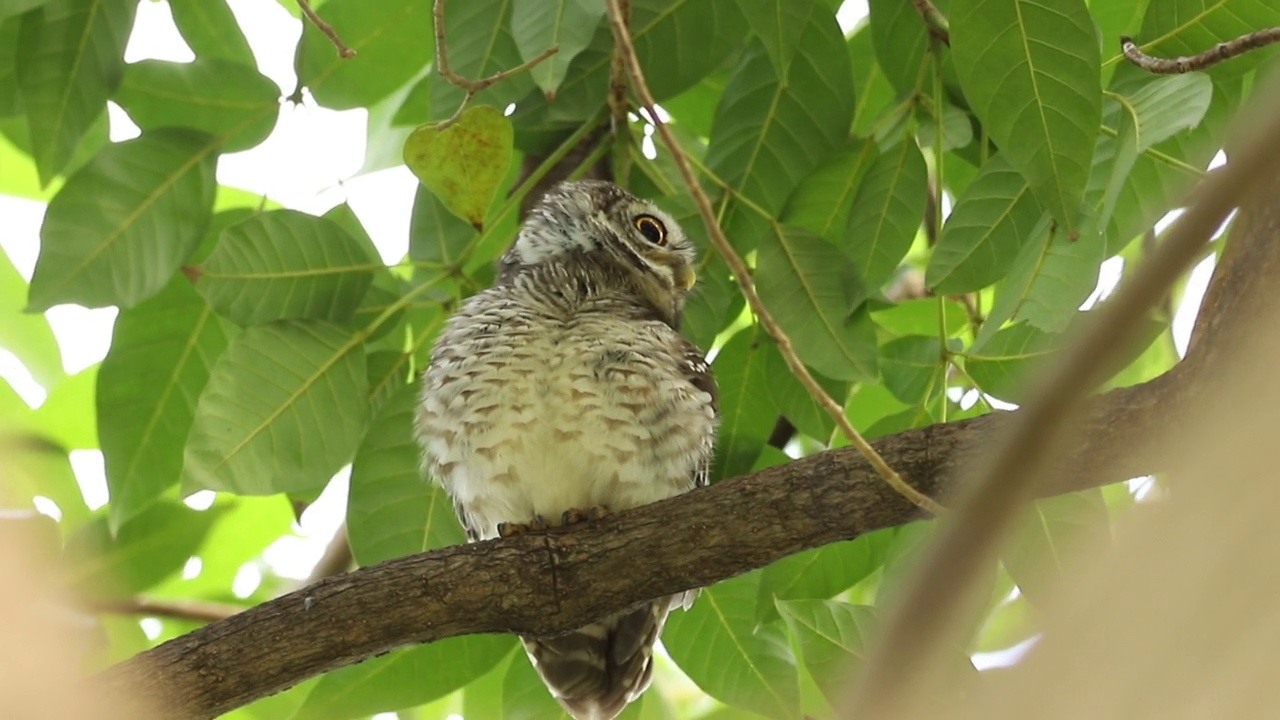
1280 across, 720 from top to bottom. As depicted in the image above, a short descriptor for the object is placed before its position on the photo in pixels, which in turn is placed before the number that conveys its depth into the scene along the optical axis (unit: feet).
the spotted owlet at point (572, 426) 19.84
